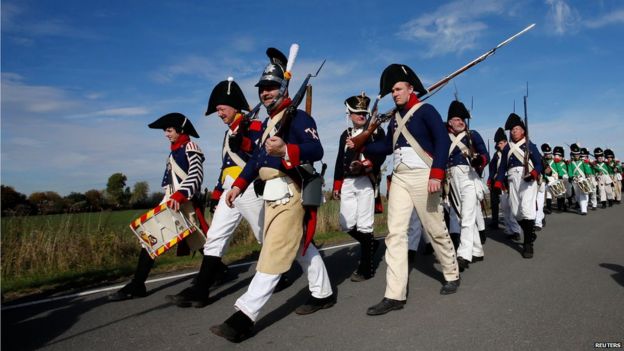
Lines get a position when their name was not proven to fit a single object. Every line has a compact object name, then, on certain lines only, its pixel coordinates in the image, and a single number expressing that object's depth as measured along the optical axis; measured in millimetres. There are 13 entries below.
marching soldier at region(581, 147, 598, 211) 15781
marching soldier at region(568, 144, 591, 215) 14491
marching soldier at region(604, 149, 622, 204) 18562
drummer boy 5164
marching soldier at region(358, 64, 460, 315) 4402
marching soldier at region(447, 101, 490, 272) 6645
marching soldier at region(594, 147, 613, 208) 16919
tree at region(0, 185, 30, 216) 24241
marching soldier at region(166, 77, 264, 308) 4742
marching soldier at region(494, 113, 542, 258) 7113
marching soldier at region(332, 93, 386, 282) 5707
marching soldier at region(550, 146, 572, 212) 15413
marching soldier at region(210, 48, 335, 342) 3652
